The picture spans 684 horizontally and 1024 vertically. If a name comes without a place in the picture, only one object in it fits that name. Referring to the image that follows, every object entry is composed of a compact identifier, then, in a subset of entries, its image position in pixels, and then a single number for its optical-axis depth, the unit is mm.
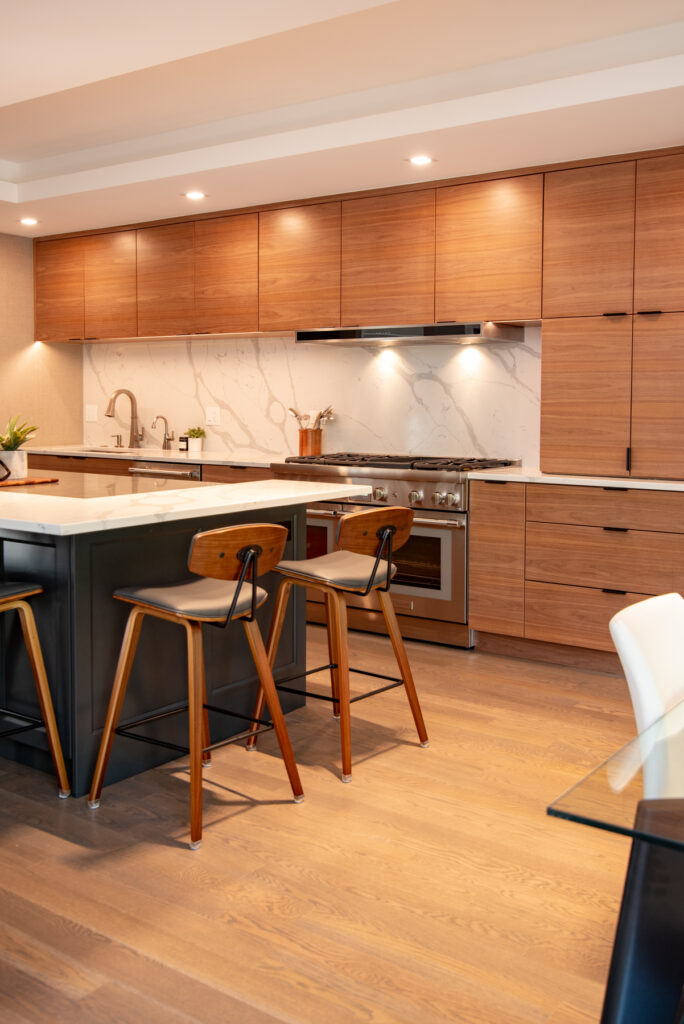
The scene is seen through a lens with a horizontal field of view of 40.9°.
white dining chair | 1285
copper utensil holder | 5453
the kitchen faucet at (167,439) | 6242
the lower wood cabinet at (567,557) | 3973
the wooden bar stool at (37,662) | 2713
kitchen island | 2738
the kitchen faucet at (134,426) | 6429
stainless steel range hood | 4504
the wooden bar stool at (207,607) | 2506
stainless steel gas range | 4473
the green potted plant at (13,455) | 3805
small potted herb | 6059
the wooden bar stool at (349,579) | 2941
